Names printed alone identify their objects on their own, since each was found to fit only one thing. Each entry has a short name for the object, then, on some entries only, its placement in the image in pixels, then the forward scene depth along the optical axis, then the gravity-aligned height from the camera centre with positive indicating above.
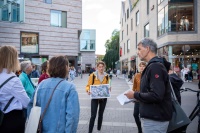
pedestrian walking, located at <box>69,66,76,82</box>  26.75 -0.68
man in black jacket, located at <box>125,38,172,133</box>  2.82 -0.35
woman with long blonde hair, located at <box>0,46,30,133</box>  2.98 -0.36
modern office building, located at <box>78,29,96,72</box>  71.00 +6.57
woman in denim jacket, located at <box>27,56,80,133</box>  2.79 -0.46
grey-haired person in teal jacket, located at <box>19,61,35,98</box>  4.75 -0.31
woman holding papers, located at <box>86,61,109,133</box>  5.99 -0.34
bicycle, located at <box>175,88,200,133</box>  5.43 -1.01
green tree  75.25 +4.96
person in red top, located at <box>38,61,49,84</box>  5.86 -0.09
